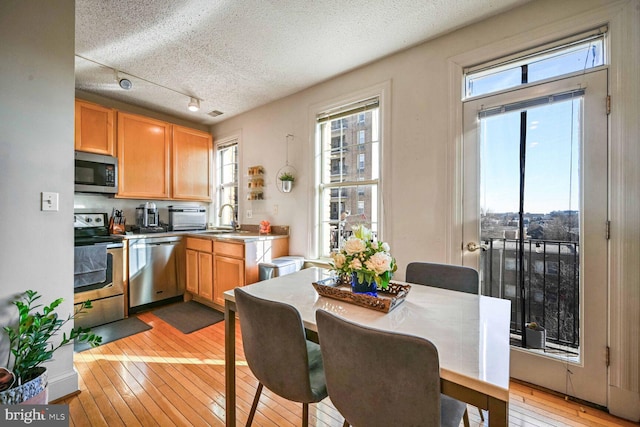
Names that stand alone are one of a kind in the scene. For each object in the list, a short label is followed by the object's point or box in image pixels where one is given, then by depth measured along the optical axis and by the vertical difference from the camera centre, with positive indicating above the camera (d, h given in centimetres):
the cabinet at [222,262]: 286 -58
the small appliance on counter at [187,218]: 371 -9
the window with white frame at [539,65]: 168 +102
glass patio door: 164 -5
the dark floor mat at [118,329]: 245 -118
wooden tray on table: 116 -40
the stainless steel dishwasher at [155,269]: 305 -70
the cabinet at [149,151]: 296 +77
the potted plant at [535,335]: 181 -84
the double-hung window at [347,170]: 265 +44
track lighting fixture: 263 +141
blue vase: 127 -36
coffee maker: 351 -5
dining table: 71 -43
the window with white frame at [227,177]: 408 +54
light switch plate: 162 +6
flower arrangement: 120 -22
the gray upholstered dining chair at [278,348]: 101 -55
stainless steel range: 251 -60
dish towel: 246 -50
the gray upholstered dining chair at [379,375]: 72 -48
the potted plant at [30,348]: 130 -75
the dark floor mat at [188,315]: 281 -119
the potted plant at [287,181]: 319 +37
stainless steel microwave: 286 +42
